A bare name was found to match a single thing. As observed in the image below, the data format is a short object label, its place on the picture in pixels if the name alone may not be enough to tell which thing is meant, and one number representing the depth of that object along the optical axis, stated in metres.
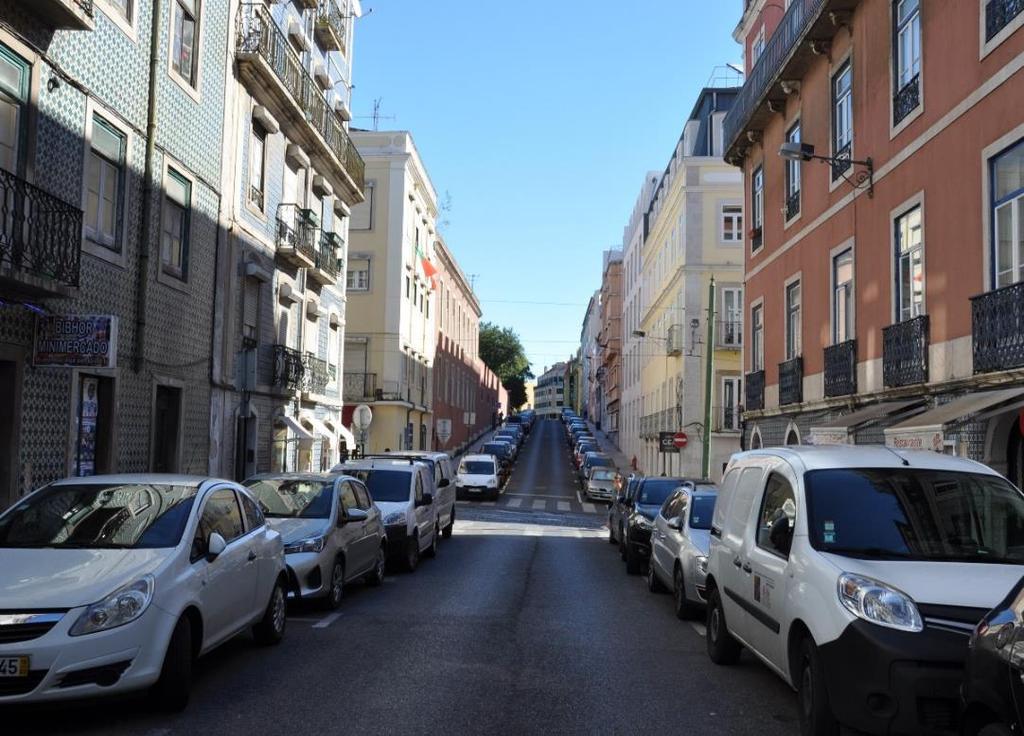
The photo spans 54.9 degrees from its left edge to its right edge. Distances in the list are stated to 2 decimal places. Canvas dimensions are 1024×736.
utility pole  29.30
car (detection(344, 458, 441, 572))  15.28
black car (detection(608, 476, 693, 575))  16.12
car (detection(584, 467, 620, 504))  40.06
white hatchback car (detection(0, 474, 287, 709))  5.93
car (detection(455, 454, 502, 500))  37.94
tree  109.71
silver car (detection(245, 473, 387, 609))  10.83
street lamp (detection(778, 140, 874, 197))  16.97
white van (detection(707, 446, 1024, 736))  5.38
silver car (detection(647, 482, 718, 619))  11.07
